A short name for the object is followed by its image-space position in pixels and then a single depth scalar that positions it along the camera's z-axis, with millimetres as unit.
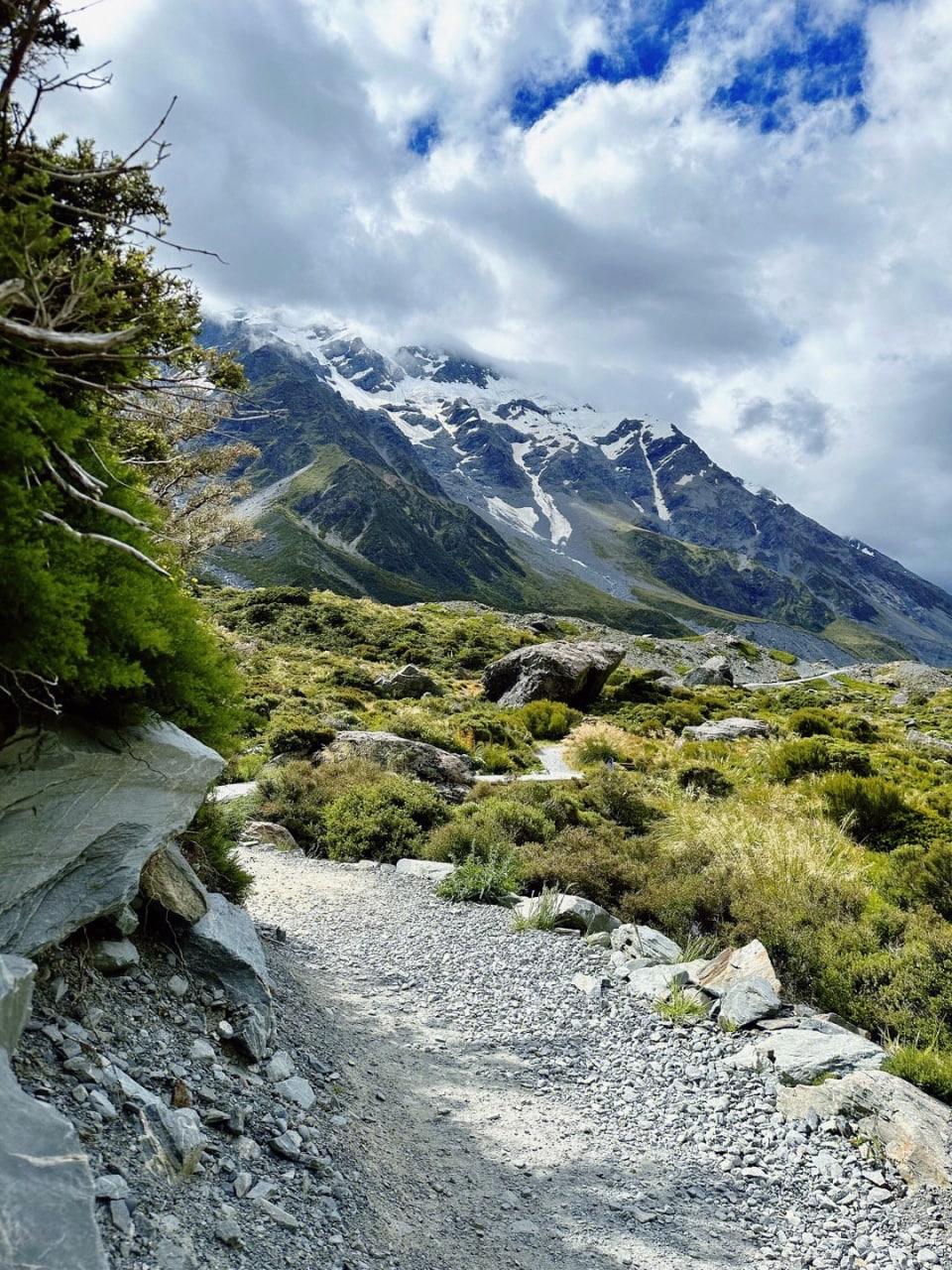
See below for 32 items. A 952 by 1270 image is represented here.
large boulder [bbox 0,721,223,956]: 3648
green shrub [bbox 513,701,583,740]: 29347
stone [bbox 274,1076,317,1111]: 4586
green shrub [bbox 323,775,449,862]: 12883
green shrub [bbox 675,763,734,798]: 18281
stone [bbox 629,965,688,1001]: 7715
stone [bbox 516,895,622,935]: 9539
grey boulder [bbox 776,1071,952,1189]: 4988
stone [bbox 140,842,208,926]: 5078
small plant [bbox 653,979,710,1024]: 7250
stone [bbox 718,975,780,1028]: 6938
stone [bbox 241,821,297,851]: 13078
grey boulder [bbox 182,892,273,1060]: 5051
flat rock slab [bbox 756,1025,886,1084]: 6051
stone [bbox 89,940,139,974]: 4324
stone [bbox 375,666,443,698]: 33562
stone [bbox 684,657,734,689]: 57875
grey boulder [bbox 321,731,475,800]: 16859
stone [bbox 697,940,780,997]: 7571
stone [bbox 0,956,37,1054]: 2973
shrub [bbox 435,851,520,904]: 10711
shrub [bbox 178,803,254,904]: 6348
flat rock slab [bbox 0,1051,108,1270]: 2252
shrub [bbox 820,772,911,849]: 14102
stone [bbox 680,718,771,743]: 27625
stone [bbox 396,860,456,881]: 11594
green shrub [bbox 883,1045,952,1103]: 5777
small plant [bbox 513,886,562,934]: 9453
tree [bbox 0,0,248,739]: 3206
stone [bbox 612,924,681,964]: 8641
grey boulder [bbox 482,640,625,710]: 34031
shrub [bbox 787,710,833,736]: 30984
